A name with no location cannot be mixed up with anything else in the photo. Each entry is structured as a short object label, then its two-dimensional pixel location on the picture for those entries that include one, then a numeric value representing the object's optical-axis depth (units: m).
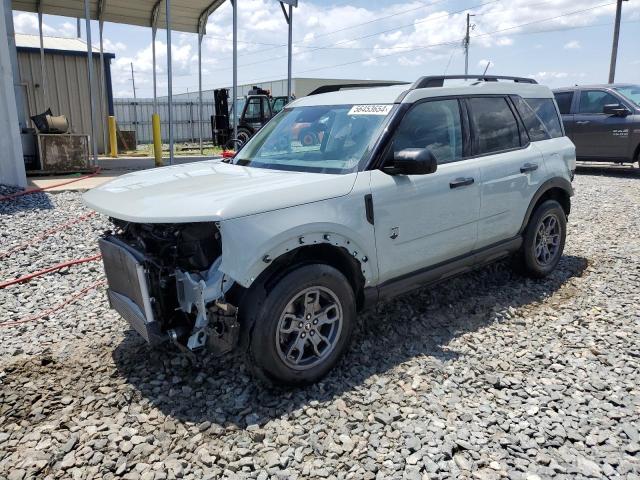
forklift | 21.07
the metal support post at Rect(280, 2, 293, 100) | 10.93
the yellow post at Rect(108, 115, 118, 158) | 16.02
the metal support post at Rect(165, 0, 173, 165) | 10.31
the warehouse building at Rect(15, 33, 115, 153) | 17.39
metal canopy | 13.59
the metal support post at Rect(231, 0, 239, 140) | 10.96
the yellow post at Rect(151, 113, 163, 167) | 12.62
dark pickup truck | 11.27
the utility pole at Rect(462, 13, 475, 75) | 46.16
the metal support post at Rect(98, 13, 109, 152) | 17.70
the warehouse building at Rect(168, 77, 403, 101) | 37.12
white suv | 2.89
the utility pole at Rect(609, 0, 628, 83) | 24.91
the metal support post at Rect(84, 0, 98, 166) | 11.69
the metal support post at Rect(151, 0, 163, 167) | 12.72
